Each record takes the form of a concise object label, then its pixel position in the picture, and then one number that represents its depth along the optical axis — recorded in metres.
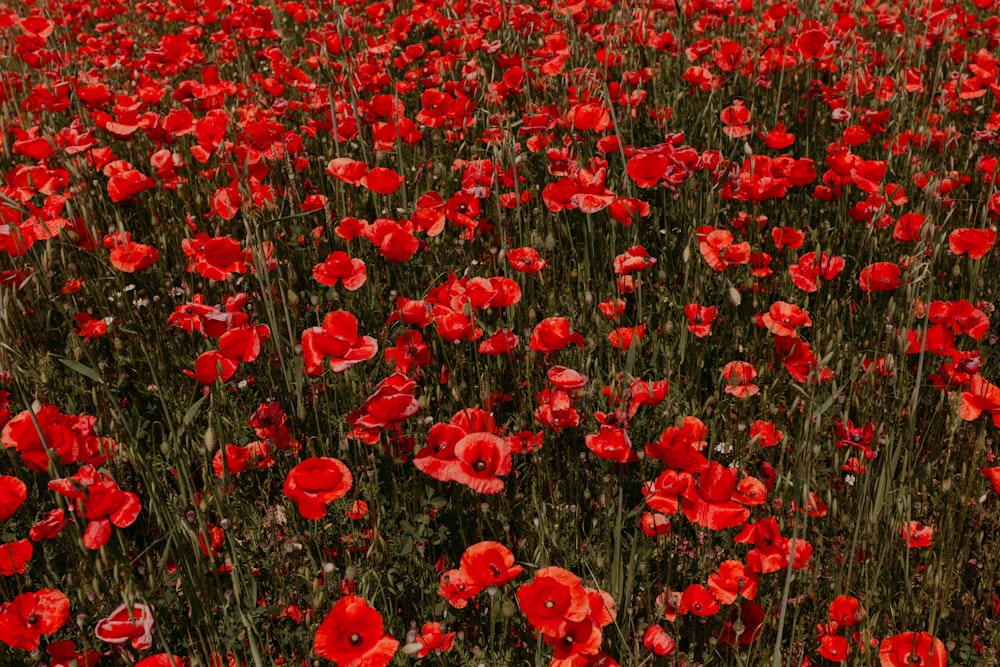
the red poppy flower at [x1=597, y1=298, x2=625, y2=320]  2.63
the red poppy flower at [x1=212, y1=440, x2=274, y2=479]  2.14
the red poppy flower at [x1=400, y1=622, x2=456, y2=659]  1.75
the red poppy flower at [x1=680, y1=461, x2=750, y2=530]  1.81
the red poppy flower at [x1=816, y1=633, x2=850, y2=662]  1.78
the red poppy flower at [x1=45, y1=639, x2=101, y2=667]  1.78
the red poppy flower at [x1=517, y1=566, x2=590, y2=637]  1.54
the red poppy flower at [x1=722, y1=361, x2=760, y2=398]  2.29
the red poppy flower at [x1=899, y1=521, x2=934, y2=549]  1.98
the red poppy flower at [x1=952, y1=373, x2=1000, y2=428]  2.18
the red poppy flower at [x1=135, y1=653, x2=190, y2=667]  1.66
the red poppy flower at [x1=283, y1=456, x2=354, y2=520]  1.85
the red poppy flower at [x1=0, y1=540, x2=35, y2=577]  1.84
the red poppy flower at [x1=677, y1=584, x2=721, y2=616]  1.82
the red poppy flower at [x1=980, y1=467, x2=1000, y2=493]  2.04
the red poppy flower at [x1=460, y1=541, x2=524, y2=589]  1.68
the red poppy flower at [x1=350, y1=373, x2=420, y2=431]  1.87
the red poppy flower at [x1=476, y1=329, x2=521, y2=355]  2.28
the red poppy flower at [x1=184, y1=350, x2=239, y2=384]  2.04
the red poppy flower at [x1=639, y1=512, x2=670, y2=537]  1.93
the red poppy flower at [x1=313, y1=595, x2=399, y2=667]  1.57
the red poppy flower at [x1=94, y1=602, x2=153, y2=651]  1.57
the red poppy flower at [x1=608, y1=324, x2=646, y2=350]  2.47
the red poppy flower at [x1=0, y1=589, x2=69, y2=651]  1.67
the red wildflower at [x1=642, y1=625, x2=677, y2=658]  1.72
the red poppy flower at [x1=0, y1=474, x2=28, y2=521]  1.89
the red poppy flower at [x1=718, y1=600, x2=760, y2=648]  1.85
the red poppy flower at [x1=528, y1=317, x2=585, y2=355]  2.27
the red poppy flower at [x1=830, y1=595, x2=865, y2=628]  1.82
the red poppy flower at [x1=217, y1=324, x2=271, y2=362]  2.16
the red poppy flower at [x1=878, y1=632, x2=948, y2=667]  1.67
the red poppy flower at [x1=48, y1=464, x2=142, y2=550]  1.76
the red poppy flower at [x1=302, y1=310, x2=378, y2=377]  2.14
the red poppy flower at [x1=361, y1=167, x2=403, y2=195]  2.91
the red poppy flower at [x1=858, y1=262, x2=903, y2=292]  2.62
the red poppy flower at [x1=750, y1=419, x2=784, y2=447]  2.20
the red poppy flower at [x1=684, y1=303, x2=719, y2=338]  2.58
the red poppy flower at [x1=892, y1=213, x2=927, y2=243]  2.78
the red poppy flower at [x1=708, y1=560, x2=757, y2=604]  1.82
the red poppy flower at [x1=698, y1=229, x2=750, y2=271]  2.75
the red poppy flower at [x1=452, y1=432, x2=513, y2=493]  1.82
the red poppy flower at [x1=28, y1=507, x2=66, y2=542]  1.80
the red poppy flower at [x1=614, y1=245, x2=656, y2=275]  2.64
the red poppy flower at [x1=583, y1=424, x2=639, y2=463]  1.85
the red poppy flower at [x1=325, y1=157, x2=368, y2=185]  2.93
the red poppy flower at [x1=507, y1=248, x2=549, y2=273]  2.67
